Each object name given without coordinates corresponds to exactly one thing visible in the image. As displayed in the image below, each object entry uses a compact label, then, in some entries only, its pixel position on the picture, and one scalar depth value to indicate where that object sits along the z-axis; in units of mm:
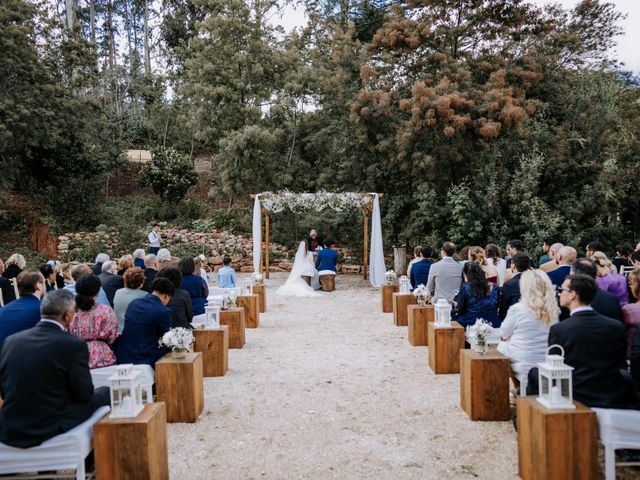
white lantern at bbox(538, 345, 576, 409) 3283
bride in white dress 12945
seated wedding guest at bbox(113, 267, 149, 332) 5355
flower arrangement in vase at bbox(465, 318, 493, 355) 4727
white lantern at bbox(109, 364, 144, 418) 3344
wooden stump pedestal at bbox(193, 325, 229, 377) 6191
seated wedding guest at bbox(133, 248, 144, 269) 8773
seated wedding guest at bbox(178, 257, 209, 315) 6864
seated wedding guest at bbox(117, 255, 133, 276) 6805
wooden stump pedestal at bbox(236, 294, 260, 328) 9172
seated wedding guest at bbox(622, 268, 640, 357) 4000
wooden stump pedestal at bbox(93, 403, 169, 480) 3250
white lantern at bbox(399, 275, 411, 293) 9547
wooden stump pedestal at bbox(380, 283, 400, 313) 10555
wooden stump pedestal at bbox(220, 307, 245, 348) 7590
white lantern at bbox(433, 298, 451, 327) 6164
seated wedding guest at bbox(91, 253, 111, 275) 7645
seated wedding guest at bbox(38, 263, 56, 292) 6568
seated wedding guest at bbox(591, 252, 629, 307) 5438
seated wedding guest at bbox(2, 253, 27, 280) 7137
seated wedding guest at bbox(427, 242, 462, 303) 7211
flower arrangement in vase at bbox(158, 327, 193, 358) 4629
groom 13617
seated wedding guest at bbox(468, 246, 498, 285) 6727
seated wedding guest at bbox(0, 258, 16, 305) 6613
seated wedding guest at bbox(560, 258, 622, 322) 4363
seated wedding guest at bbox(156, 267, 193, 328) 5465
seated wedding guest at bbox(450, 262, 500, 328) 5707
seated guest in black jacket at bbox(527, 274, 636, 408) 3352
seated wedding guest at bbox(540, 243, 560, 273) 6754
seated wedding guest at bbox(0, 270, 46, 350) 4130
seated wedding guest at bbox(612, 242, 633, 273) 8795
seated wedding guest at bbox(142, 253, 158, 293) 7223
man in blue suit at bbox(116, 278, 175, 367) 4719
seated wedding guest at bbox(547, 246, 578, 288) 6203
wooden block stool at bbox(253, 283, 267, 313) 10656
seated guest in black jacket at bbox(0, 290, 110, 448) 3043
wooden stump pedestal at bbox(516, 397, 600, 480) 3211
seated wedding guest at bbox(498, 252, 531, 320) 5723
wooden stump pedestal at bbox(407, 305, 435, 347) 7520
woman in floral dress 4324
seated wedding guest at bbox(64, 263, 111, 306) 5772
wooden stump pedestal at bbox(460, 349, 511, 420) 4598
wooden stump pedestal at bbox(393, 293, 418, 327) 9141
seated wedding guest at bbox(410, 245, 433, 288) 8781
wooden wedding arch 14341
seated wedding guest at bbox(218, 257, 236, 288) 9398
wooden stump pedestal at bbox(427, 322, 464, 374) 6070
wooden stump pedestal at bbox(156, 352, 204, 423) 4664
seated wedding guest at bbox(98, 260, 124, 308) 6285
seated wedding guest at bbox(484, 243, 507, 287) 7504
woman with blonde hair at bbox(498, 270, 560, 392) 4332
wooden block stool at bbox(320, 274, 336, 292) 13390
